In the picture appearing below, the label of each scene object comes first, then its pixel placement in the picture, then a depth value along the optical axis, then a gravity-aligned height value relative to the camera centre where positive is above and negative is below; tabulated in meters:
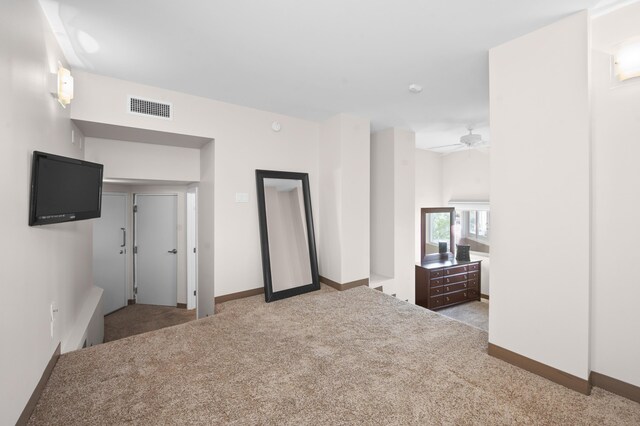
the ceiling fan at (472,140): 4.14 +1.09
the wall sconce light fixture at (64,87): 2.10 +0.96
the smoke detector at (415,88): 3.01 +1.37
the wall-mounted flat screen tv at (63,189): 1.67 +0.17
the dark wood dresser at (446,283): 5.25 -1.38
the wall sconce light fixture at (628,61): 1.73 +0.95
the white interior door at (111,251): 4.88 -0.69
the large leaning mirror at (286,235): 3.65 -0.30
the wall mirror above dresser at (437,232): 6.05 -0.43
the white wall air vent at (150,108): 2.93 +1.13
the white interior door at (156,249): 5.15 -0.68
